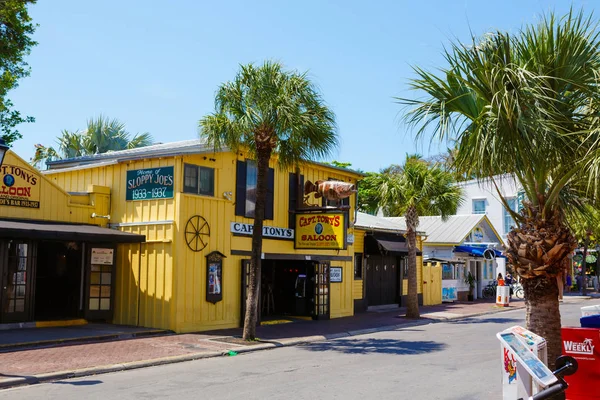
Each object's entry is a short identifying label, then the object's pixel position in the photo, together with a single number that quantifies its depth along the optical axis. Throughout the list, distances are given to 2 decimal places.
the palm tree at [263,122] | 15.20
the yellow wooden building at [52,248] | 15.71
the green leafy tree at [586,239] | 35.27
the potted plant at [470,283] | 33.62
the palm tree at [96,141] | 30.95
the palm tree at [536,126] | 7.08
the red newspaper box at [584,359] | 7.56
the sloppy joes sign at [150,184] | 17.25
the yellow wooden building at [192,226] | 17.03
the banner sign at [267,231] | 18.58
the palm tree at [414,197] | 22.75
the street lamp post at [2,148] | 10.54
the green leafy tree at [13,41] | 20.17
